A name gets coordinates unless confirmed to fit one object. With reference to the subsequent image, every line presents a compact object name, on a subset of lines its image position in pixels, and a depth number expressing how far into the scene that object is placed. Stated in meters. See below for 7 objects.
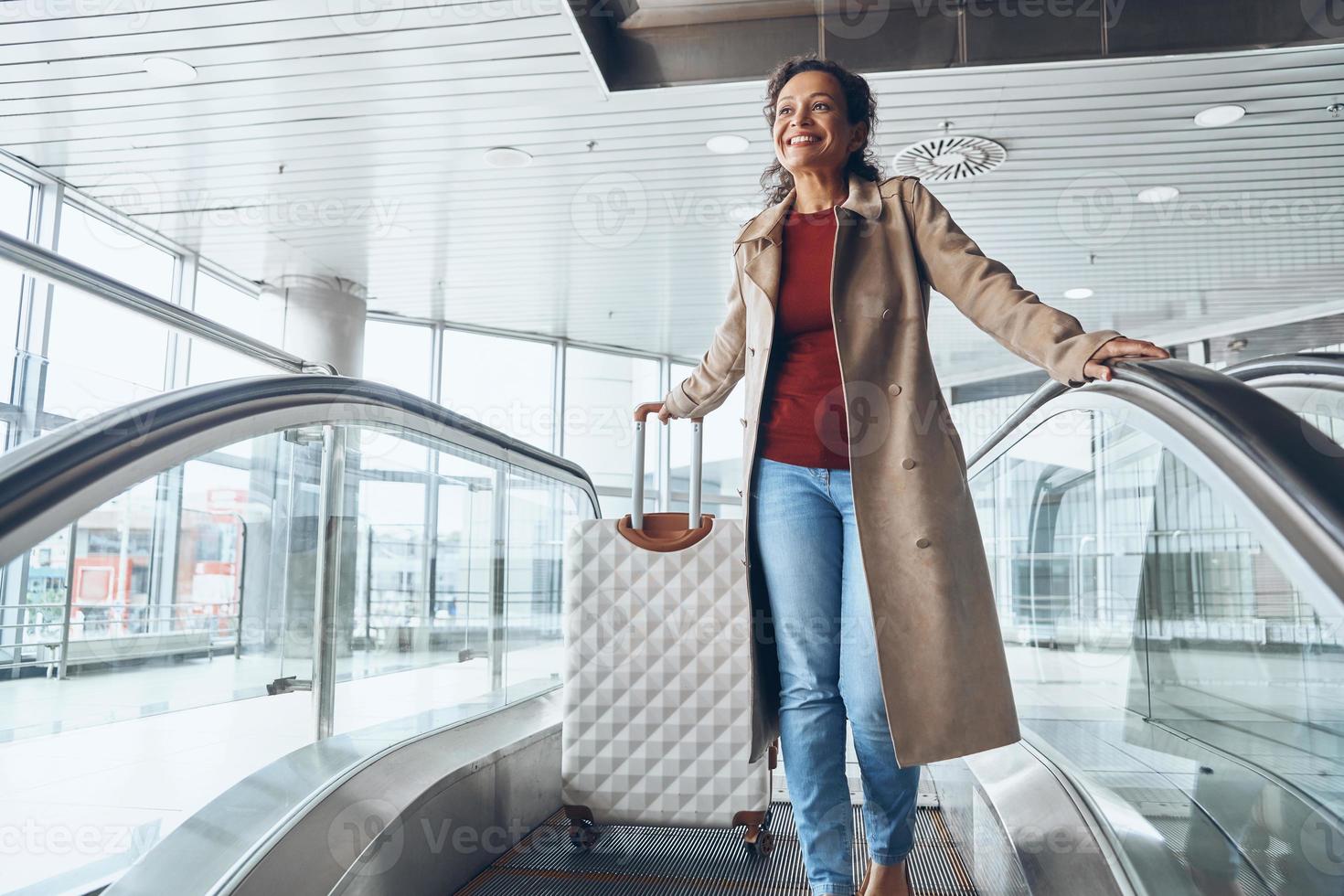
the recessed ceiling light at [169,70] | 5.29
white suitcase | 2.58
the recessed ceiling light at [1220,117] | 5.55
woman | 1.58
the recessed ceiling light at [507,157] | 6.36
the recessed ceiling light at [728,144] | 6.04
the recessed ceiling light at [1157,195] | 6.73
